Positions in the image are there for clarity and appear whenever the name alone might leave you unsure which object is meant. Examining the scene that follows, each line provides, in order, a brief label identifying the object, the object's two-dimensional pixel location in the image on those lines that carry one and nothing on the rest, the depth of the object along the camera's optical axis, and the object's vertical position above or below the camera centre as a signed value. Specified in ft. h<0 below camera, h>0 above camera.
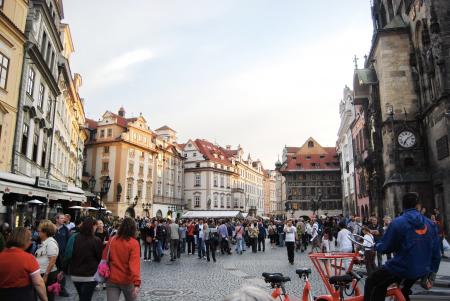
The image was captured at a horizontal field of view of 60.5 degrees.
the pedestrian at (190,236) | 74.02 -3.05
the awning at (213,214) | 166.08 +2.61
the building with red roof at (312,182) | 257.55 +25.98
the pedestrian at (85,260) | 20.49 -2.13
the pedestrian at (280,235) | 98.02 -3.78
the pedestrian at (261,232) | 82.38 -2.66
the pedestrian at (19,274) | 14.85 -2.05
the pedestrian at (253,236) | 79.64 -3.27
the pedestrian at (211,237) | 62.03 -2.86
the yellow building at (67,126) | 103.25 +30.25
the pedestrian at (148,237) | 63.82 -2.78
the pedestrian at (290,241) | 55.21 -3.00
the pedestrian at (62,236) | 29.89 -1.25
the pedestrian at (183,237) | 74.43 -3.22
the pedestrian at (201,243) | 66.44 -3.91
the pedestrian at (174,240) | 60.71 -3.12
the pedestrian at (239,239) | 76.95 -3.74
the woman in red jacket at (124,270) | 18.28 -2.34
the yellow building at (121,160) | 188.34 +29.98
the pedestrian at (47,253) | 20.44 -1.74
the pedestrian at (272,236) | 98.73 -4.04
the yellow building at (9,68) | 63.21 +25.66
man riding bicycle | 15.28 -1.23
